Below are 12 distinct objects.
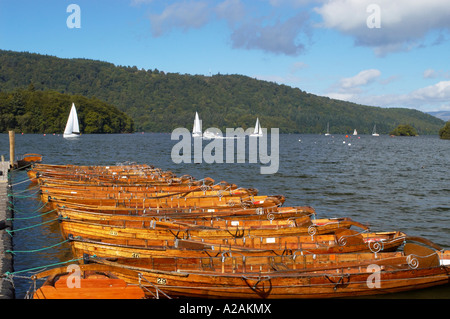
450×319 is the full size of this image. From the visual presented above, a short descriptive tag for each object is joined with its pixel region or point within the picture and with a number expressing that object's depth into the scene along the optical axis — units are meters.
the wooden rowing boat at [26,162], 42.44
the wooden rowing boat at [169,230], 17.30
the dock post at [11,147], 42.42
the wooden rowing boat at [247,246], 14.85
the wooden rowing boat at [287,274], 12.95
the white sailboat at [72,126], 119.34
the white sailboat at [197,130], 148.38
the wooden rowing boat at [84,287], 10.29
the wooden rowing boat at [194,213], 19.42
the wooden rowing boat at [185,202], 23.83
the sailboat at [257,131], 184.25
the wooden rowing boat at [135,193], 26.02
